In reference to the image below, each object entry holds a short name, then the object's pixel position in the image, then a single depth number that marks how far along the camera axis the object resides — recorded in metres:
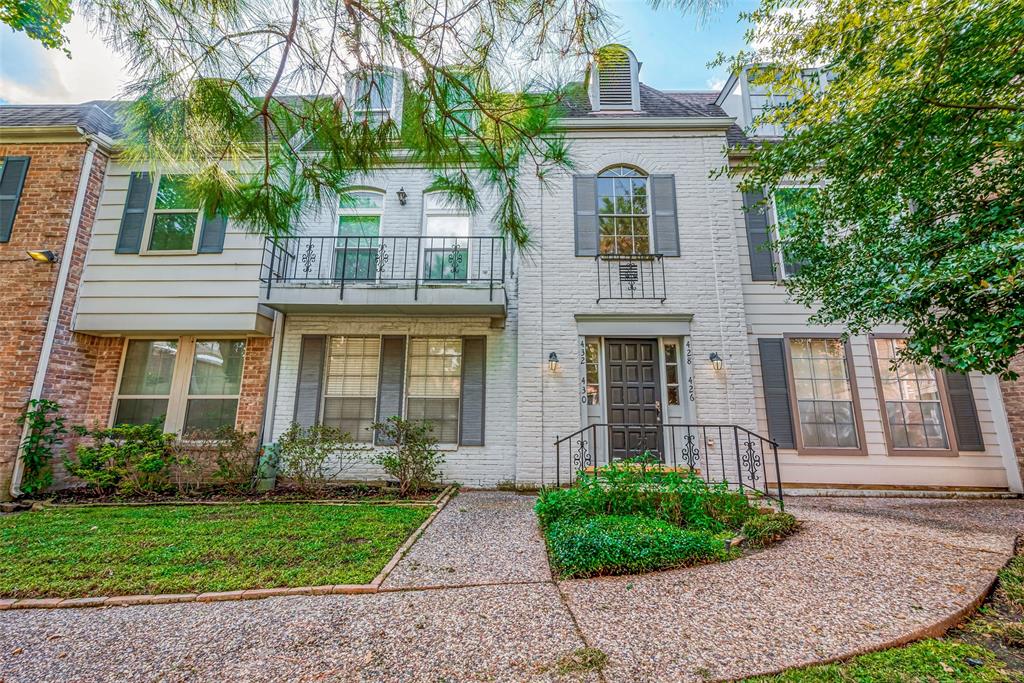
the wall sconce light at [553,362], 6.01
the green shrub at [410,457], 5.68
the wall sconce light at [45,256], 5.79
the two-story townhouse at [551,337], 5.98
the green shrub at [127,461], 5.46
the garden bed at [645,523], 3.04
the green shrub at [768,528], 3.54
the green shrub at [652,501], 3.89
